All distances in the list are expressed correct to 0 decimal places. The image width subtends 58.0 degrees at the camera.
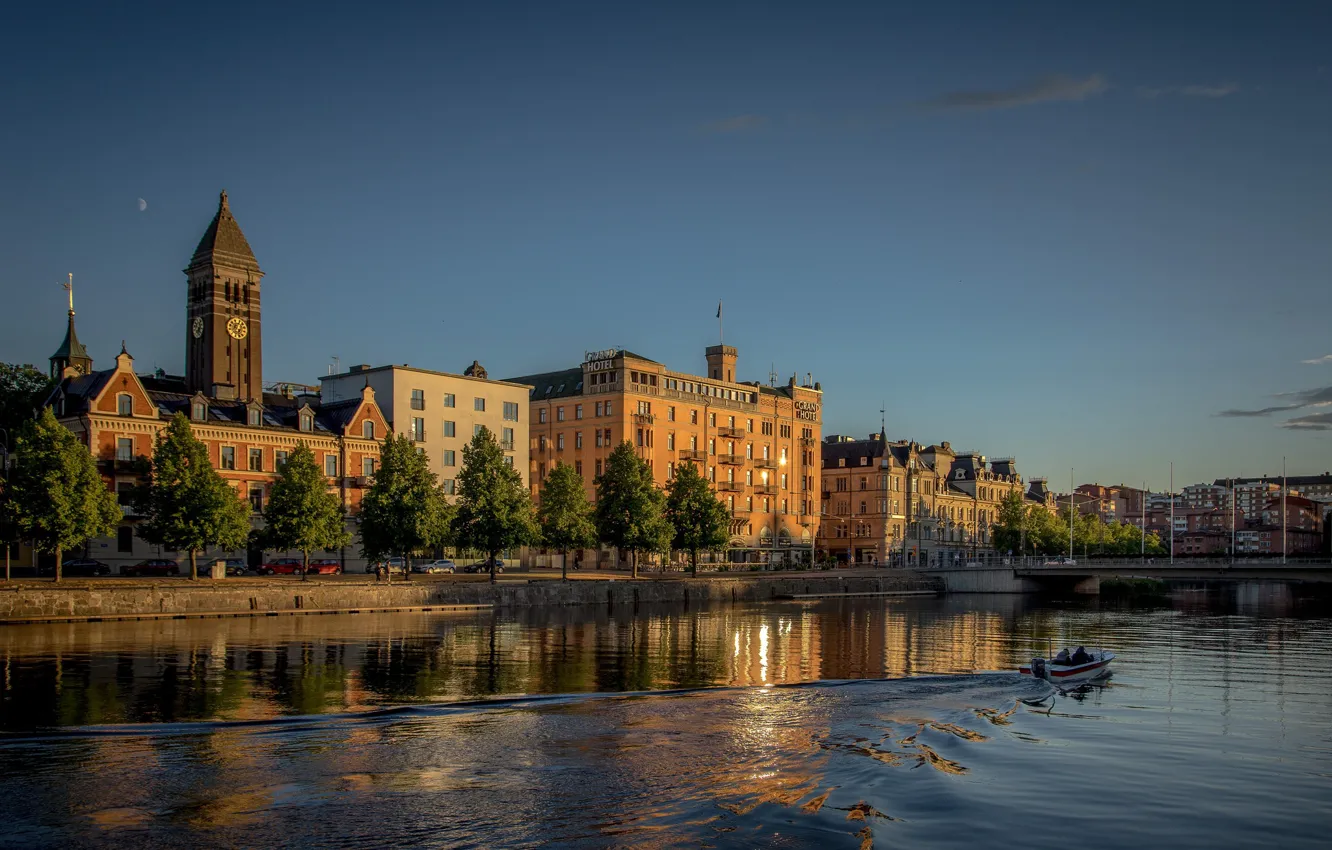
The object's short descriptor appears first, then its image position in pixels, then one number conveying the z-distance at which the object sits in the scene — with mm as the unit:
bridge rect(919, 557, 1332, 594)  119212
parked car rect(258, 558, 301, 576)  101500
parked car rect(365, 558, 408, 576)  110644
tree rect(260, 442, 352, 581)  91562
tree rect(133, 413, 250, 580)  85500
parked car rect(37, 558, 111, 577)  91250
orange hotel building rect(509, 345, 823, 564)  144875
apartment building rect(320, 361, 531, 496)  122875
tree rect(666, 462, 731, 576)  126938
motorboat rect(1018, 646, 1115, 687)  51000
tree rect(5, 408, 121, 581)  78250
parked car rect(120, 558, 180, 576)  92750
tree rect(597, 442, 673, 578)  116938
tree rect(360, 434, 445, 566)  96062
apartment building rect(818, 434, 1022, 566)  182375
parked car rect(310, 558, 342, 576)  104669
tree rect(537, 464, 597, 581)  109812
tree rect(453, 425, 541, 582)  101938
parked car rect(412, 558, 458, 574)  113750
